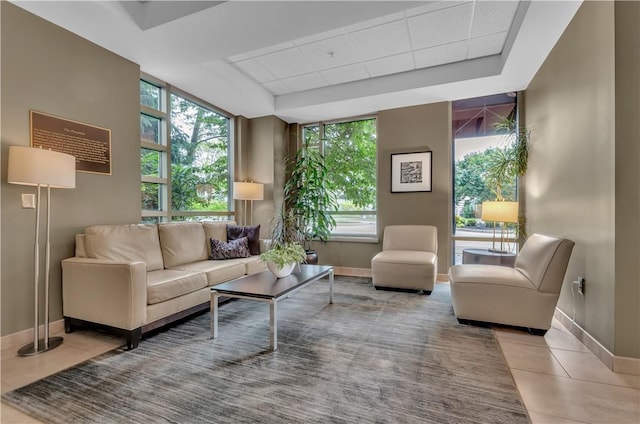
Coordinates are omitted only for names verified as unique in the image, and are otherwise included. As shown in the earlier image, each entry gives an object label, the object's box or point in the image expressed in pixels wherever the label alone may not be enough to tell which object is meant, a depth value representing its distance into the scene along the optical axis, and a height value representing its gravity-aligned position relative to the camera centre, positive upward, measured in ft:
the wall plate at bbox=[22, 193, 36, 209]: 7.94 +0.30
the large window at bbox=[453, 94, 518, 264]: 13.93 +2.49
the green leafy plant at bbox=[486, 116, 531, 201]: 12.48 +2.32
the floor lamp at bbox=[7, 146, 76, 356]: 7.00 +0.87
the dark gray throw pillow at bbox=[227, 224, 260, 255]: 13.30 -1.09
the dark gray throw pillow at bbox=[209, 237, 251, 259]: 12.09 -1.62
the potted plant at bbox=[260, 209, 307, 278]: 9.01 -1.50
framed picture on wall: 14.99 +2.09
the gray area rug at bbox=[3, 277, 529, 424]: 5.05 -3.53
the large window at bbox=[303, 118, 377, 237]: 16.70 +2.43
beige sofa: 7.41 -2.01
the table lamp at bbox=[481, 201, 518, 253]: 11.70 -0.04
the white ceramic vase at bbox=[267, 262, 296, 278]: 9.09 -1.84
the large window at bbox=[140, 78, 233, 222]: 12.12 +2.59
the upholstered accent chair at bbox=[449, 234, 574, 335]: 7.93 -2.28
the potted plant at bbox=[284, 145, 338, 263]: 16.37 +0.65
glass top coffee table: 7.38 -2.16
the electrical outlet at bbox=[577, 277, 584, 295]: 7.90 -2.06
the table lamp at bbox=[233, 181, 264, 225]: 15.31 +1.11
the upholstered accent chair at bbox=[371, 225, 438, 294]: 12.20 -2.10
